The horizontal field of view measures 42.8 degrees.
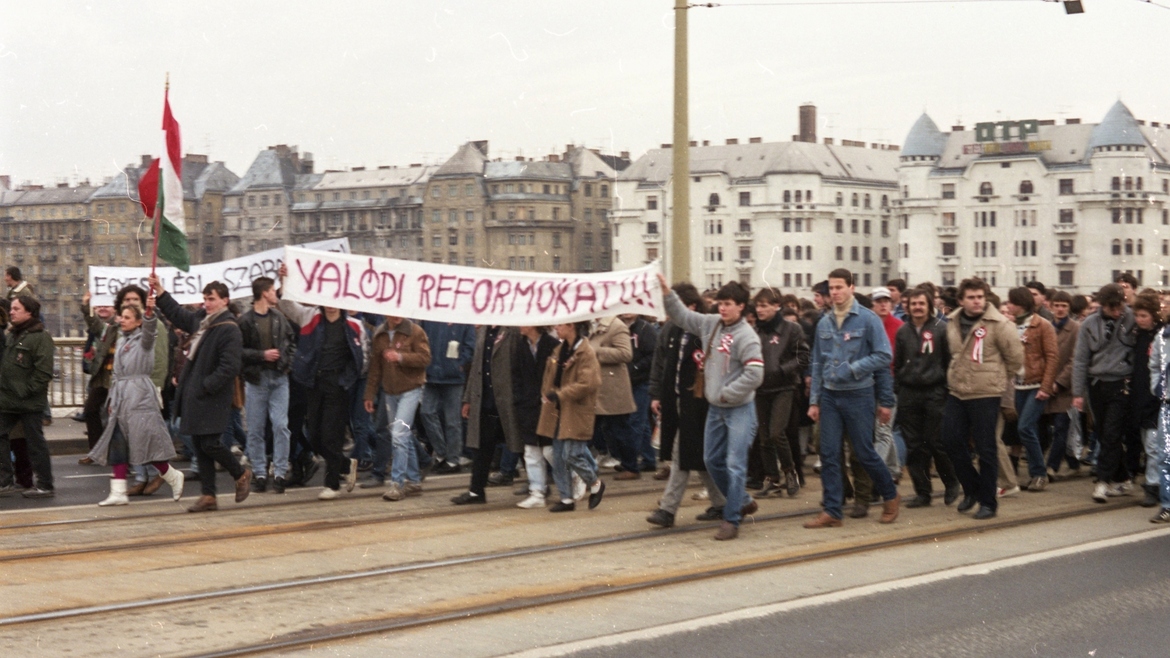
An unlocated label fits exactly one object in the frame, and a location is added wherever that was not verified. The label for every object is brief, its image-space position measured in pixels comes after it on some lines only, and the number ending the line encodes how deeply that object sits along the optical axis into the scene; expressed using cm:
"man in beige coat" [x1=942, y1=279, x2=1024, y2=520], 1170
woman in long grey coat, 1192
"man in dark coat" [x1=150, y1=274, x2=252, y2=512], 1188
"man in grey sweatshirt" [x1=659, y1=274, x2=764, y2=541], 1054
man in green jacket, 1282
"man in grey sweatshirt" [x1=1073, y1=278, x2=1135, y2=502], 1285
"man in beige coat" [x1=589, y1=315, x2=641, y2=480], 1441
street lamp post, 1577
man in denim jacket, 1110
